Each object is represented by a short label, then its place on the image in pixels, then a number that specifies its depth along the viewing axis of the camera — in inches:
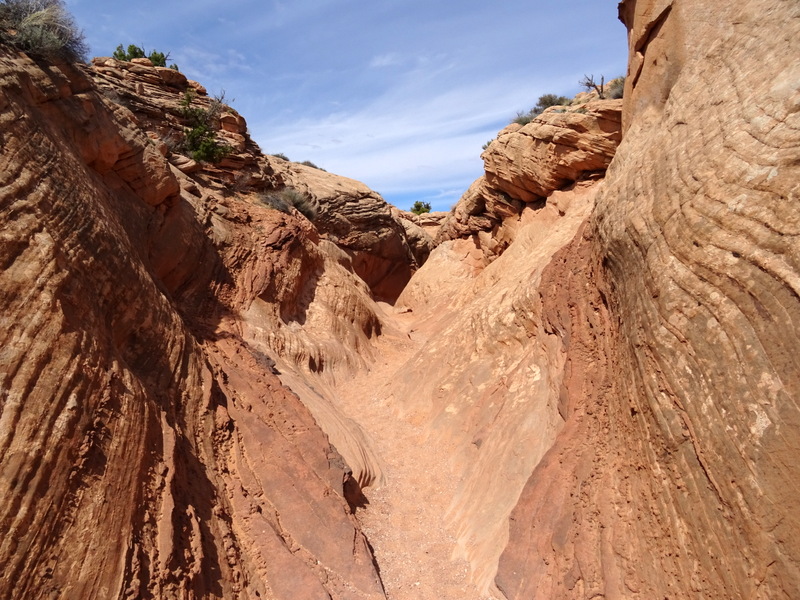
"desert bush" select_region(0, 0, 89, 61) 277.9
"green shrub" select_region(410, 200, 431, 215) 1585.9
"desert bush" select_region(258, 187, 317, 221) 618.8
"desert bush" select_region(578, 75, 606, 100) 622.5
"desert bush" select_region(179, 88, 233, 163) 606.5
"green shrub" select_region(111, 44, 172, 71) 705.6
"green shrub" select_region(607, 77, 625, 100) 577.8
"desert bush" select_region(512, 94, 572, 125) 786.8
